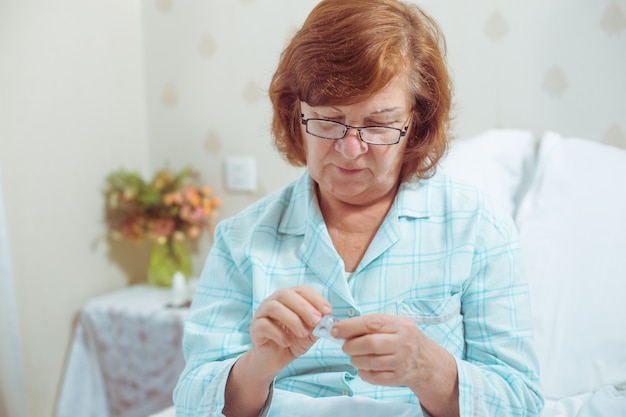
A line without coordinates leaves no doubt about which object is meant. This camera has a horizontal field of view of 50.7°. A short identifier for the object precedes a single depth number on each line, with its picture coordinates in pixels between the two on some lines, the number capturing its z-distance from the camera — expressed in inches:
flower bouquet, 84.8
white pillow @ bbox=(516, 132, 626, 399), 52.5
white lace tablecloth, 80.2
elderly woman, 38.8
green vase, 88.7
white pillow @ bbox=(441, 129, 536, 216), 63.9
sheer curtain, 70.5
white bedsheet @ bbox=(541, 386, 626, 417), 46.3
